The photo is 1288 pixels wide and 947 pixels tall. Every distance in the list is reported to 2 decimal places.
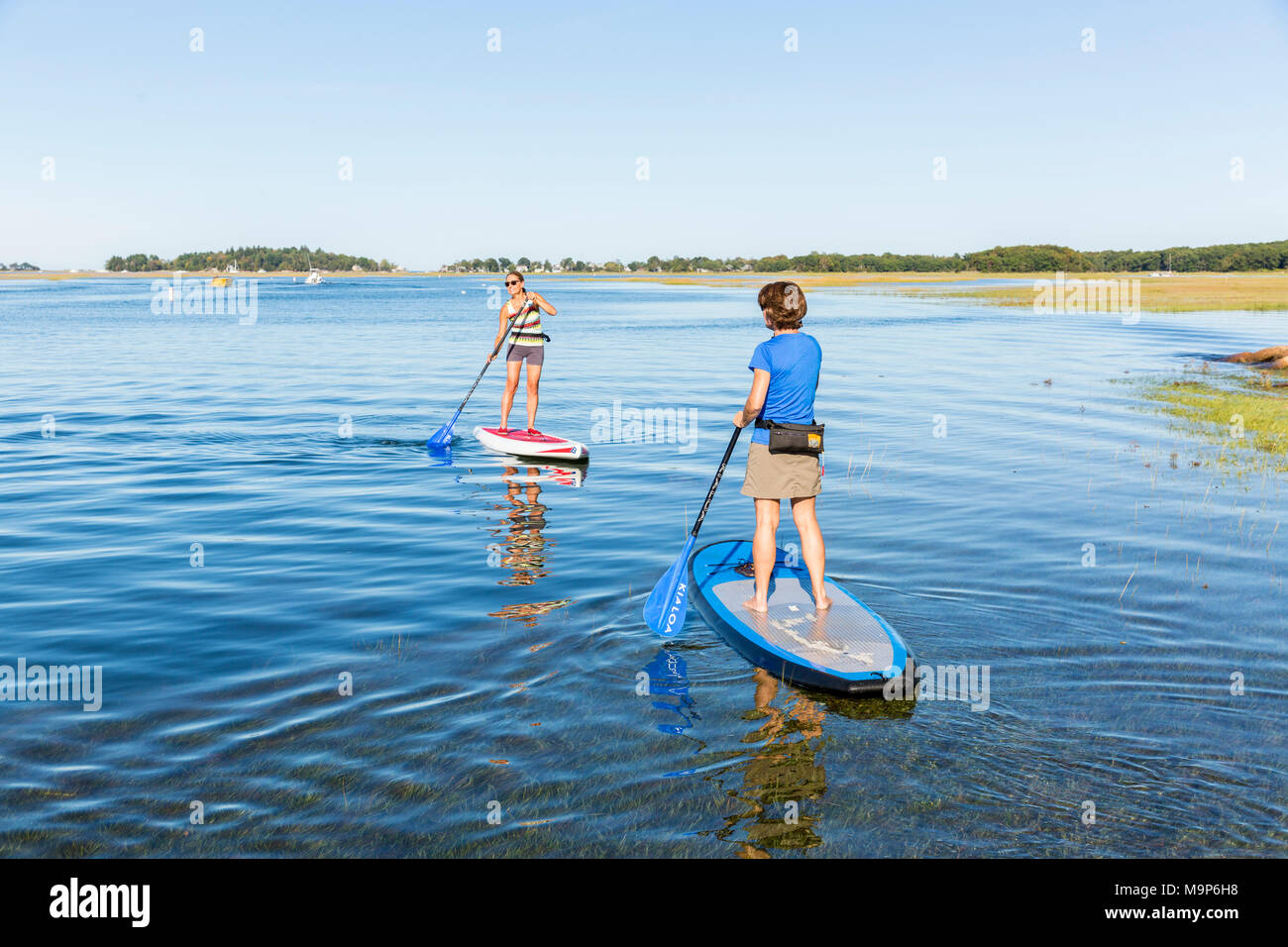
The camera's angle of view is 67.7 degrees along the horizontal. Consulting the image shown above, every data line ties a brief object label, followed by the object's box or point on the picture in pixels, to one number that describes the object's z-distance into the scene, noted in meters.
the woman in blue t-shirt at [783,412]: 7.68
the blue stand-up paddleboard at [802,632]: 7.05
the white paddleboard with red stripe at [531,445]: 16.31
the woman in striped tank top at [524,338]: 16.37
